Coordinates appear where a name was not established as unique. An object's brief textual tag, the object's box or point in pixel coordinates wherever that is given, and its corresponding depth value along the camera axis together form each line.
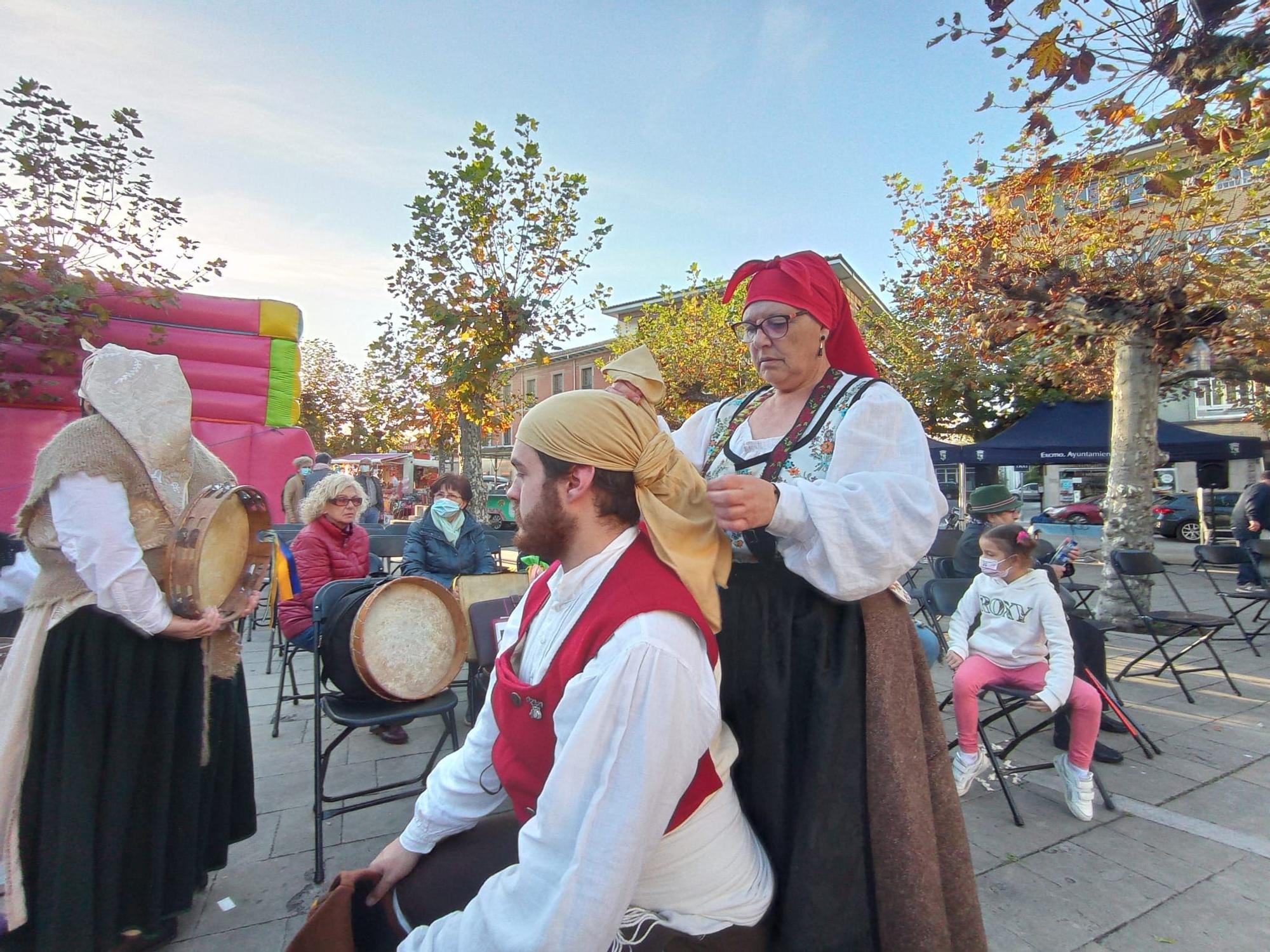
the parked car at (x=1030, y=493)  25.36
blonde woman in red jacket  4.22
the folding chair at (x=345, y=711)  2.78
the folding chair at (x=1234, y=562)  6.25
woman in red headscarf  1.22
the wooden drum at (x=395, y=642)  2.91
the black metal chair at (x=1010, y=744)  3.22
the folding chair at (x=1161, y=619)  4.81
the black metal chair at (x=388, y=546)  6.96
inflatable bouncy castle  7.77
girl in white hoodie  3.24
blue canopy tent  12.61
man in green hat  3.85
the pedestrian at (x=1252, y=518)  8.83
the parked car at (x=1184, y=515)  17.11
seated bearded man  1.07
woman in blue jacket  5.15
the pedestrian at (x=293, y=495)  7.82
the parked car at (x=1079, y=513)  20.05
